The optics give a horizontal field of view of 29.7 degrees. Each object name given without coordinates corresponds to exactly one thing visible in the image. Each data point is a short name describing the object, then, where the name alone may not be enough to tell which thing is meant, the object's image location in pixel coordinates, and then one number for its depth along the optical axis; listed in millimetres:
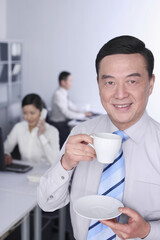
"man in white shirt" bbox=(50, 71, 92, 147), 5137
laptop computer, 2250
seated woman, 2797
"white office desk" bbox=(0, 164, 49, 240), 1645
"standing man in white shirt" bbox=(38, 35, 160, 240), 1096
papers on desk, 2096
